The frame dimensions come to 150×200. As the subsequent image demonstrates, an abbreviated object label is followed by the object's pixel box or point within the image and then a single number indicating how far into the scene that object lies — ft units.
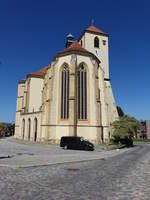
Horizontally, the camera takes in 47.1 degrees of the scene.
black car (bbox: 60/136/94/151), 73.46
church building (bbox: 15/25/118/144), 97.25
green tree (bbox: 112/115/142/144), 99.71
